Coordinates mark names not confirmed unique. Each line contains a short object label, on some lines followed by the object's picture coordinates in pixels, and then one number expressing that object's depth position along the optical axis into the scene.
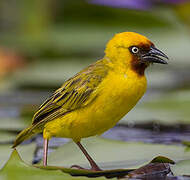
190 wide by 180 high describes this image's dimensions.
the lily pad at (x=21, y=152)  5.83
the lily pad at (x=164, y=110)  7.21
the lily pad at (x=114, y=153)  5.67
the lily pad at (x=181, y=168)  5.05
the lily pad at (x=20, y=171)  4.62
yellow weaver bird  5.30
